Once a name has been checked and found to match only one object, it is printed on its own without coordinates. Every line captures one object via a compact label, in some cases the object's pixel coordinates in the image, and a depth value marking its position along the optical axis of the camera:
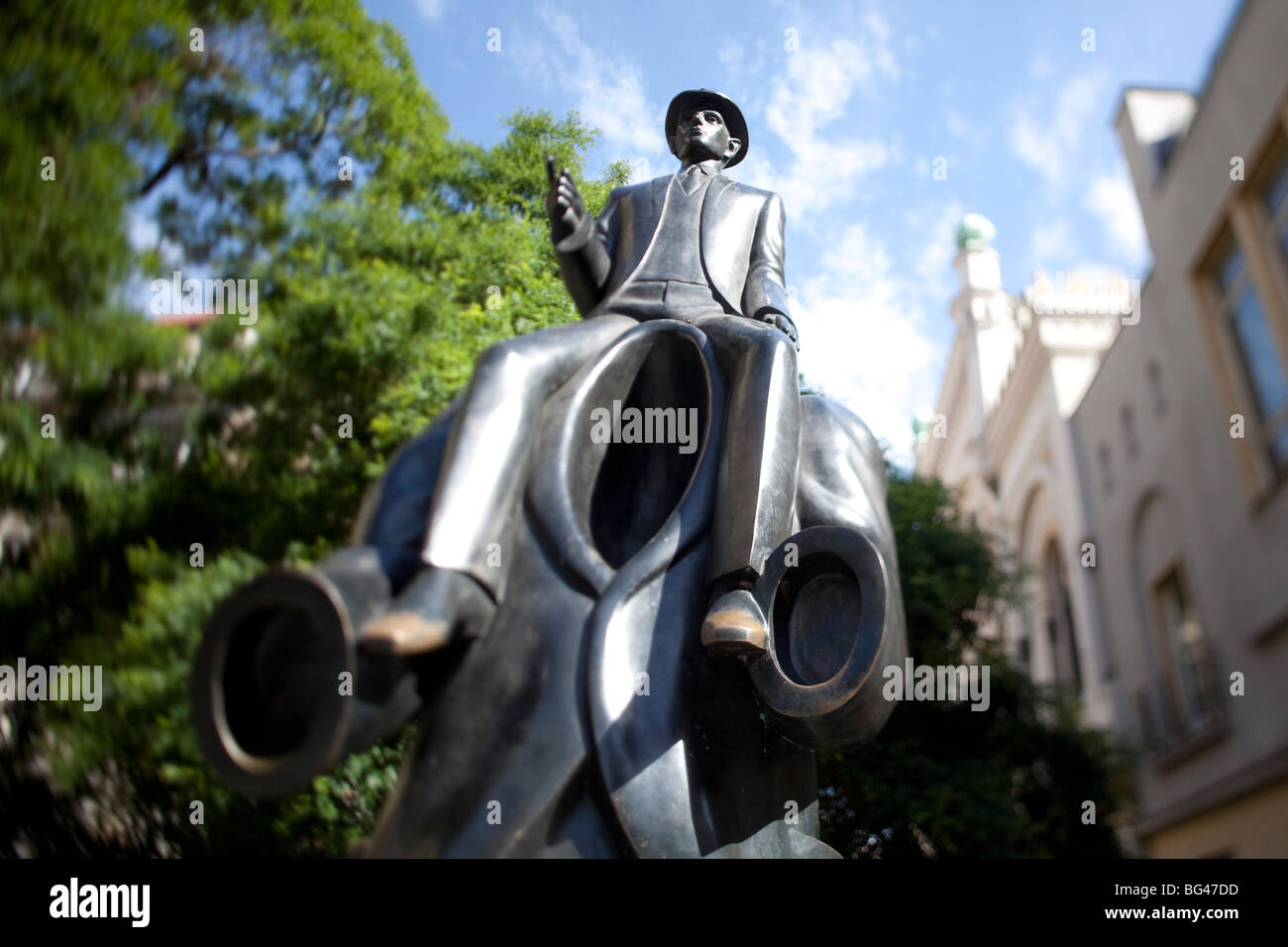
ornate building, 25.45
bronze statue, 2.73
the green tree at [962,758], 12.00
